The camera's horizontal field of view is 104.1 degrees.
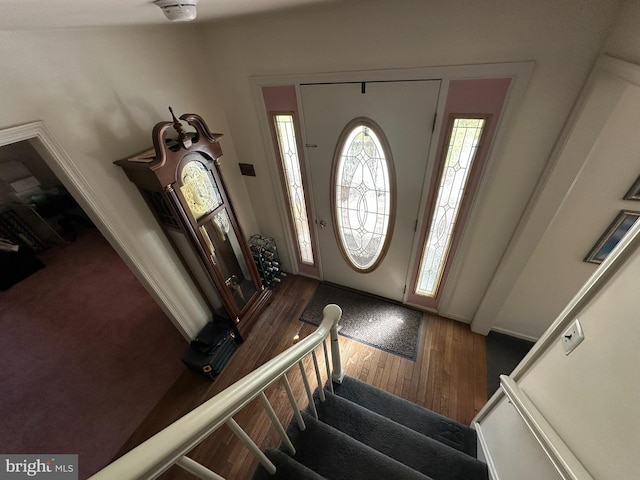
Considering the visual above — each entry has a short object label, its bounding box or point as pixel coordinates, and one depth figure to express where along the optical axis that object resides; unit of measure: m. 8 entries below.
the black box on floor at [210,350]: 2.00
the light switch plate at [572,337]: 0.88
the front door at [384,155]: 1.53
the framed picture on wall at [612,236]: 1.42
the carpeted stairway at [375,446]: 1.12
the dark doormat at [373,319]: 2.21
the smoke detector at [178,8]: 0.74
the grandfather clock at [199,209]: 1.42
